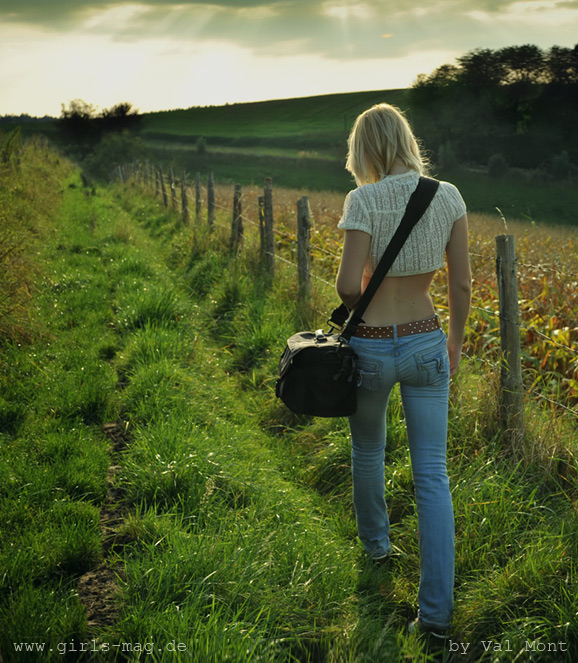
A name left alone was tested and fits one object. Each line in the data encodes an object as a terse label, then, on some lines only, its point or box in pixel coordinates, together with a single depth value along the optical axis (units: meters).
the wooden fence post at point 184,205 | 14.52
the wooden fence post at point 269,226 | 8.23
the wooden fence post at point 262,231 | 8.79
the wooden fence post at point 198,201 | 13.33
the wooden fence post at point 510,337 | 3.82
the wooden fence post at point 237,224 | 9.81
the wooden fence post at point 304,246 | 6.71
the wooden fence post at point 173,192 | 17.36
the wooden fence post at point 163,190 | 19.53
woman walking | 2.60
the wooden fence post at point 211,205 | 11.89
